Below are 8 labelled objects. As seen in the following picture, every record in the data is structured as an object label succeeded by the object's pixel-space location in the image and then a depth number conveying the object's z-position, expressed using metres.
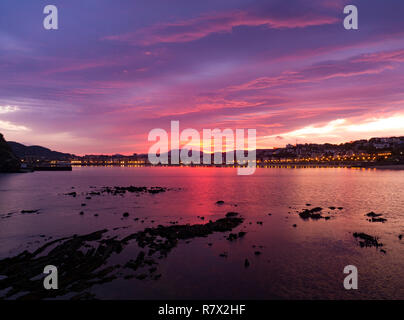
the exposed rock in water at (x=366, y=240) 25.02
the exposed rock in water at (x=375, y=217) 35.56
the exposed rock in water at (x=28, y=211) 42.66
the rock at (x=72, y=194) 63.17
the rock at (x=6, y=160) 165.75
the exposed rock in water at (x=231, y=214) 39.69
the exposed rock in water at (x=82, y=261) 15.94
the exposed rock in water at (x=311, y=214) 37.59
